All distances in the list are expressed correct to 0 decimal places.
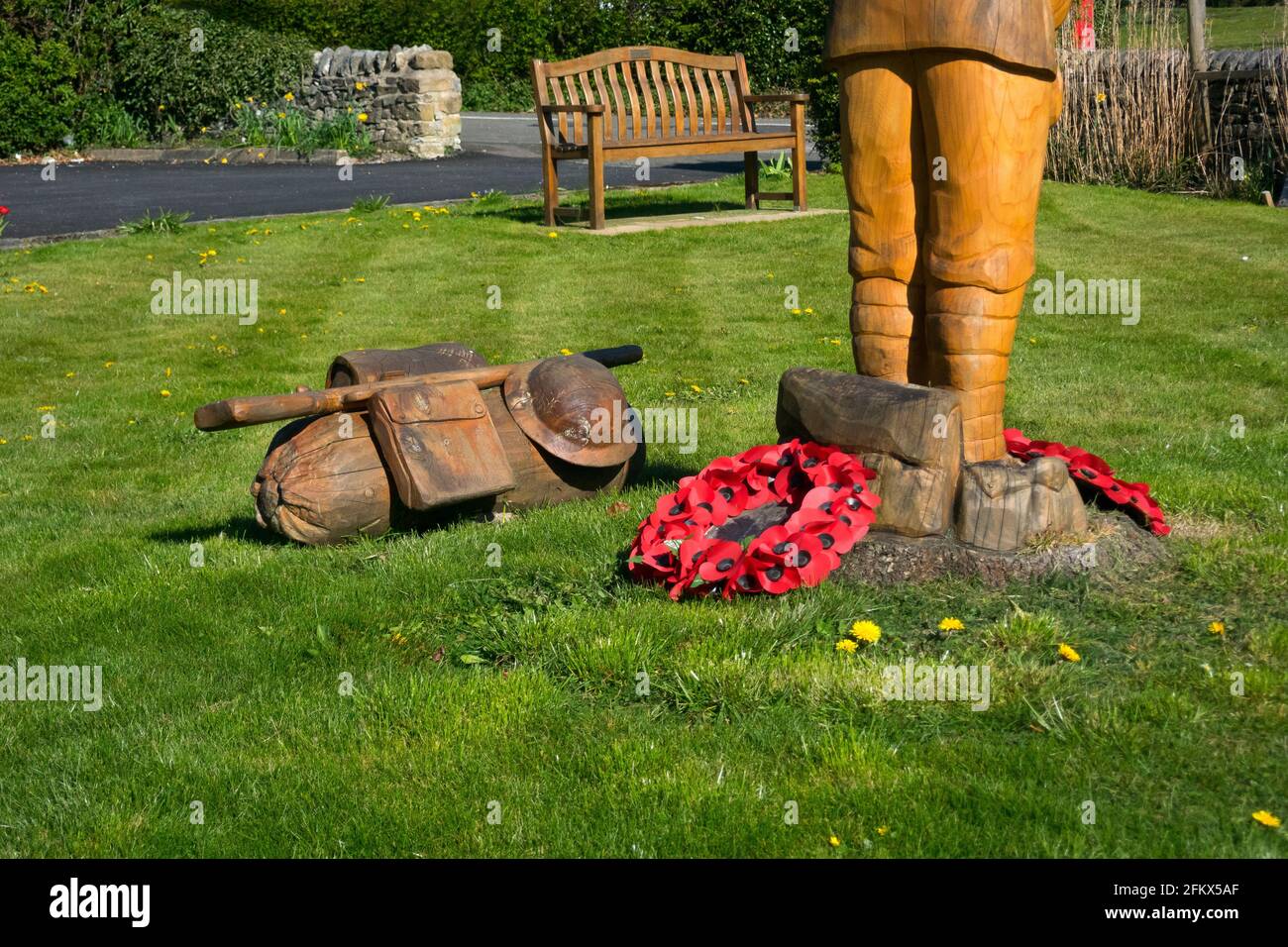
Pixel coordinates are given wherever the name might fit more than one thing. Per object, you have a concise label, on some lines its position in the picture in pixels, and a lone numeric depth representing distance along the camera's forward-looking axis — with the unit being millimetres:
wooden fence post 13289
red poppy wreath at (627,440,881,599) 4004
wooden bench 11500
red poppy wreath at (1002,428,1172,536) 4285
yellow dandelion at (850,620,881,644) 3734
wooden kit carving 4746
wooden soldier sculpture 3896
